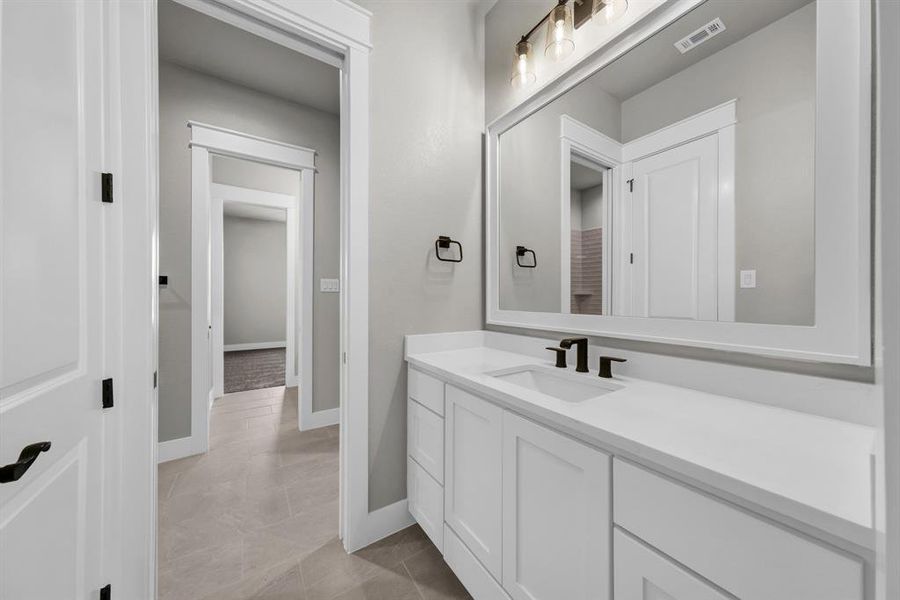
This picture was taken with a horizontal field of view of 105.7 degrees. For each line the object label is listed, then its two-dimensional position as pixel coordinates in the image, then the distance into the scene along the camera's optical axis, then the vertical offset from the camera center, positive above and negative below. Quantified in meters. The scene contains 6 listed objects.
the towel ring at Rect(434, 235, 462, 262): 1.74 +0.28
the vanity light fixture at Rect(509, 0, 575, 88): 1.41 +1.13
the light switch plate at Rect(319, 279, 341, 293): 2.97 +0.11
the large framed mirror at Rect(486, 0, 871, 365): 0.80 +0.35
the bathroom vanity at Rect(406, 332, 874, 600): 0.51 -0.39
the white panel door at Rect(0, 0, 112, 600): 0.63 +0.01
